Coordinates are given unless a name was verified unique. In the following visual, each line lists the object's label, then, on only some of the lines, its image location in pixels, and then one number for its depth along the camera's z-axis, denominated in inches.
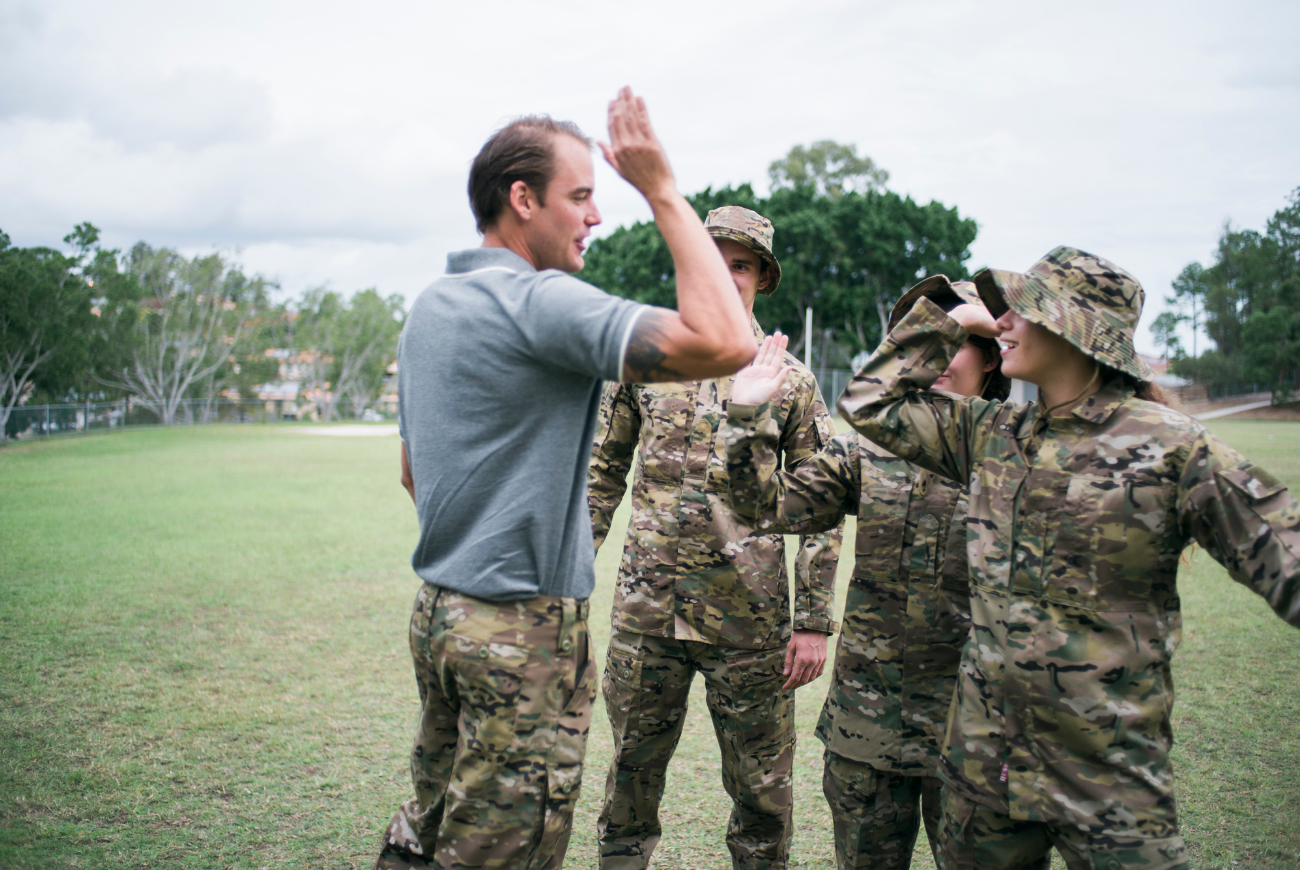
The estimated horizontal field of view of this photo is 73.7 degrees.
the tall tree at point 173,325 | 1714.0
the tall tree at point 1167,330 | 3127.5
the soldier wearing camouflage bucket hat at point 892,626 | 106.6
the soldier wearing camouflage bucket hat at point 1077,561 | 77.0
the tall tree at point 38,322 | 976.3
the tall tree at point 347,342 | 2472.9
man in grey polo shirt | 69.5
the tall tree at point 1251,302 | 2015.3
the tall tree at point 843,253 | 1365.7
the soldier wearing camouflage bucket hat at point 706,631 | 118.5
